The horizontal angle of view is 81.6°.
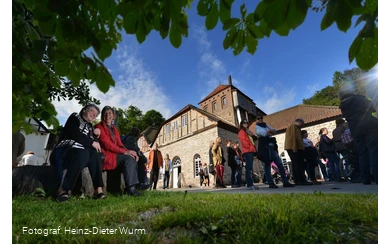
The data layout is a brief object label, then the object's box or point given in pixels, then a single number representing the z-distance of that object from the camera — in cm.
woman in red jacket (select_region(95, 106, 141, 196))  429
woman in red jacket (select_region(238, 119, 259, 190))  612
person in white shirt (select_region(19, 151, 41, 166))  746
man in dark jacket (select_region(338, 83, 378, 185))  428
